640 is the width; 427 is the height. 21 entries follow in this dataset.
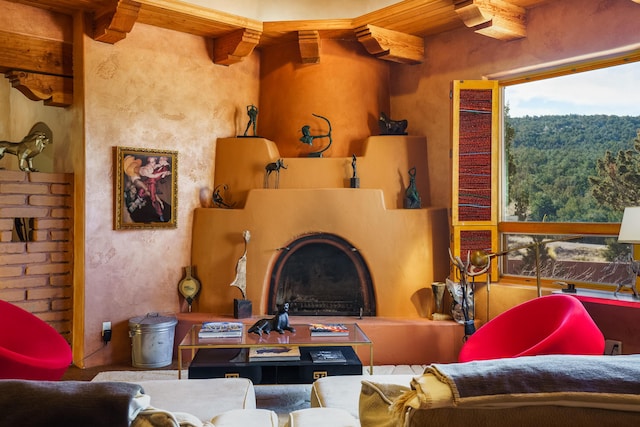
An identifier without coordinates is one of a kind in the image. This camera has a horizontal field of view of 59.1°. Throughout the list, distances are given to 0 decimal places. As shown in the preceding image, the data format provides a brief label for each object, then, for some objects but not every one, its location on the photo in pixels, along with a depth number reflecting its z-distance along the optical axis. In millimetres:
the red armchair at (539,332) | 2902
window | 4465
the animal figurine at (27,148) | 5043
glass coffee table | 3734
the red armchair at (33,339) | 3328
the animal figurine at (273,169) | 5504
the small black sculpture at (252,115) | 5809
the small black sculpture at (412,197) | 5461
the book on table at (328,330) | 4051
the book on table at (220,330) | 3986
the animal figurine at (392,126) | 5676
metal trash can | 4930
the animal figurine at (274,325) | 4109
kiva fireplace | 5352
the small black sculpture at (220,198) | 5637
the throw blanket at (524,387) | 1218
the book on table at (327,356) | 3812
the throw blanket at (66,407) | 1262
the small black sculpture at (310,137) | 5676
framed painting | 5109
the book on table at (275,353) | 3771
